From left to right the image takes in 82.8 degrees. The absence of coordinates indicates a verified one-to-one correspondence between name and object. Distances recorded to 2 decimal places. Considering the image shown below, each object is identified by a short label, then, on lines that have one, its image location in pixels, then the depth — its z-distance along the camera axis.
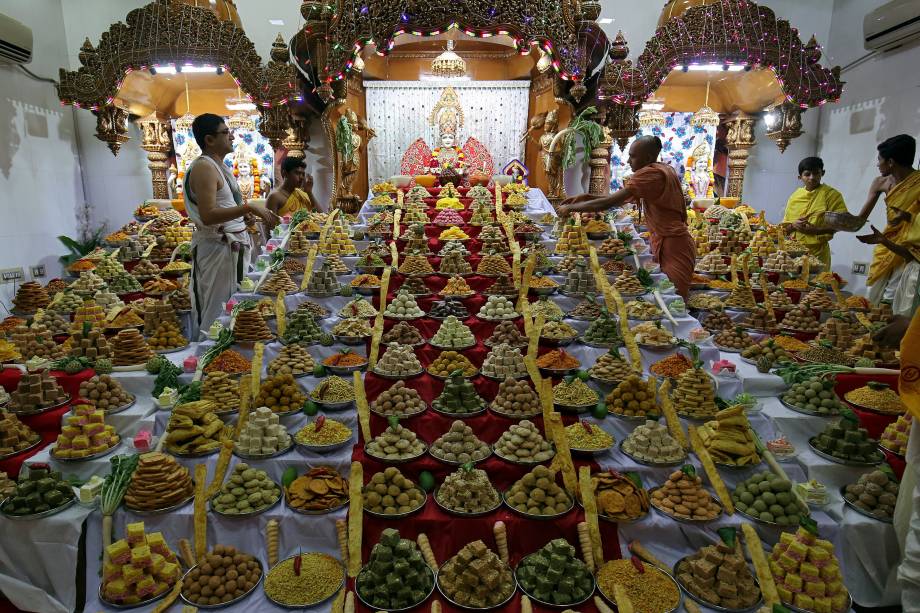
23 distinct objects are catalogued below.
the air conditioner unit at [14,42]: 6.76
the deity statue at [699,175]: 9.81
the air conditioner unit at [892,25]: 6.47
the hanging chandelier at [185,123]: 9.67
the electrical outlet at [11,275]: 6.90
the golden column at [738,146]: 9.23
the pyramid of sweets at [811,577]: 2.14
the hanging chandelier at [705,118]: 9.48
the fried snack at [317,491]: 2.57
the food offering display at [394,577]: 2.14
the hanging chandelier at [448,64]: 7.91
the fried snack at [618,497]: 2.51
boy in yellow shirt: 5.82
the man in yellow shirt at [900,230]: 4.23
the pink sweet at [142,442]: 2.87
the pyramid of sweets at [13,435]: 2.94
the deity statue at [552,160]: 6.98
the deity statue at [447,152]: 8.82
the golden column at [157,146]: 9.42
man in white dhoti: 3.97
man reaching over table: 4.27
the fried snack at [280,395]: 3.16
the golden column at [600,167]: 7.29
